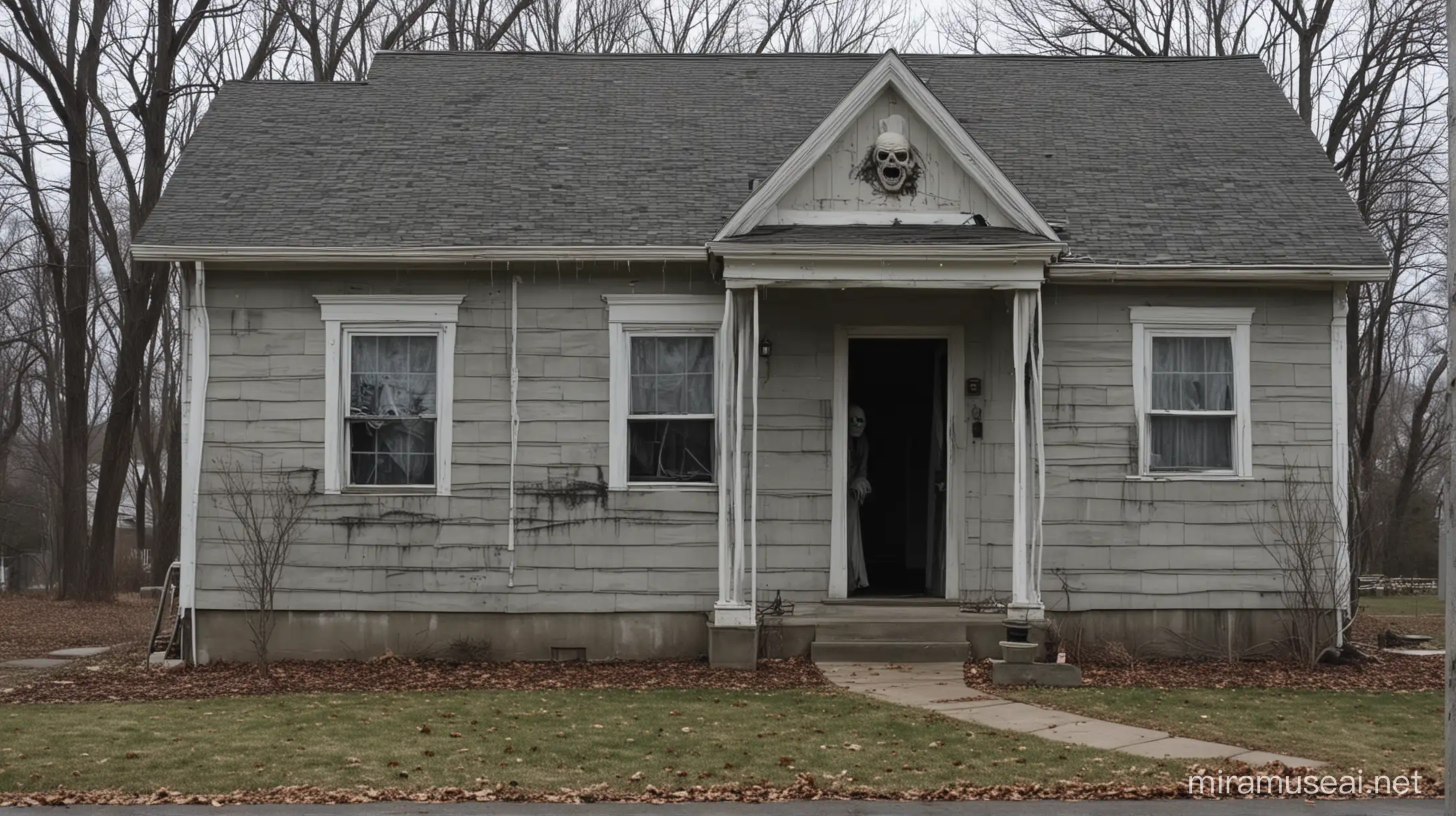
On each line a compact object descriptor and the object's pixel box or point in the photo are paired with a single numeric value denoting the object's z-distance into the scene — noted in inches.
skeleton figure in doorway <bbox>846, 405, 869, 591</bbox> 560.4
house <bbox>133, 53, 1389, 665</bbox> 518.6
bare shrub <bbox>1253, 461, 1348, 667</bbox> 513.0
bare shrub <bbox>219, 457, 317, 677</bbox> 515.5
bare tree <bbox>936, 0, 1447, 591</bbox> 985.5
